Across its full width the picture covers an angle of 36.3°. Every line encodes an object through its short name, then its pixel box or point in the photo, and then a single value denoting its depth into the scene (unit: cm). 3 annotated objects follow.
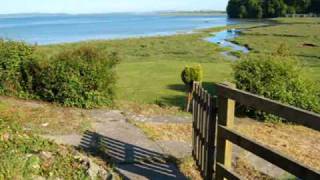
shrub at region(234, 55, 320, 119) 1134
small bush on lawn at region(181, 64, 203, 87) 1316
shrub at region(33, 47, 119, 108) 1091
